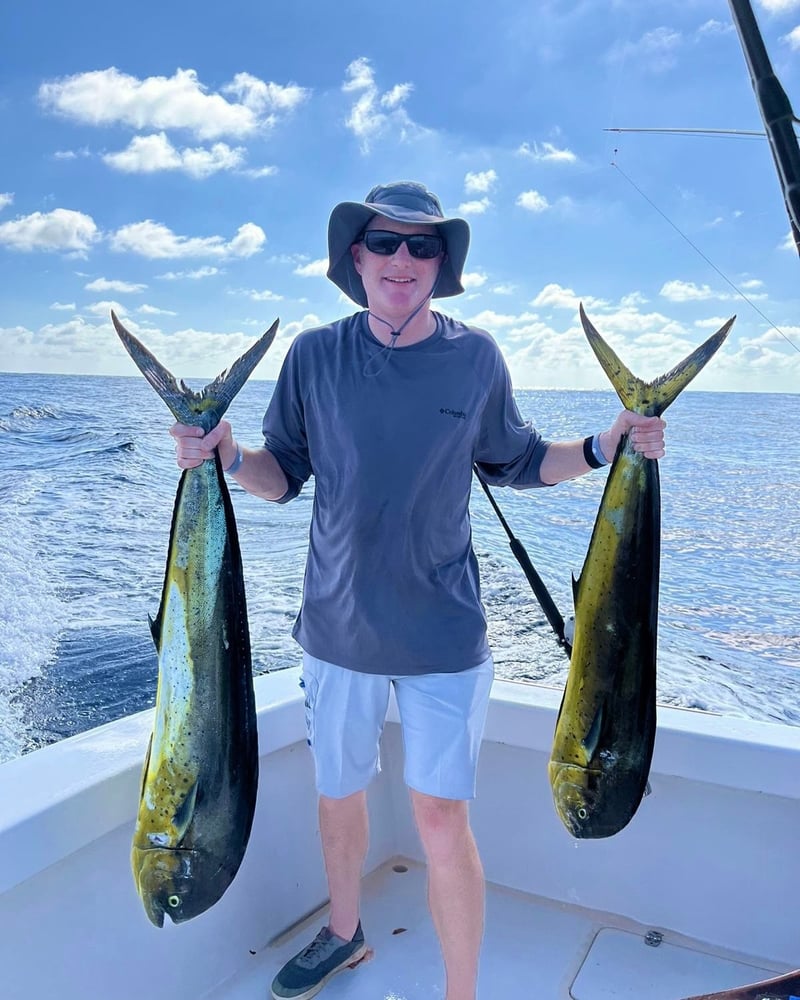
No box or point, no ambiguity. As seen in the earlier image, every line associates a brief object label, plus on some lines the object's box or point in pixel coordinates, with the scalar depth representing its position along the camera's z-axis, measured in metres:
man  1.74
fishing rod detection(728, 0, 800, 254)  1.33
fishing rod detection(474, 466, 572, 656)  1.99
